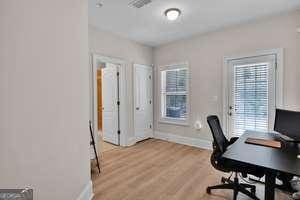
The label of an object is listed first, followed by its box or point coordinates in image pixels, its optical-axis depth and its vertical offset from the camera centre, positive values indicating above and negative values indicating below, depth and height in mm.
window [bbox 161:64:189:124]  4449 +38
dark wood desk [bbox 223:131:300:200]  1363 -583
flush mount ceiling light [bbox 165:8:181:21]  2812 +1399
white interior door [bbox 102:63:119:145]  4354 -192
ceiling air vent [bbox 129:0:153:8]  2557 +1442
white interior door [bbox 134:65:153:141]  4547 -186
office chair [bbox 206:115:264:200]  1911 -847
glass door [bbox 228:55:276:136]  3168 +14
